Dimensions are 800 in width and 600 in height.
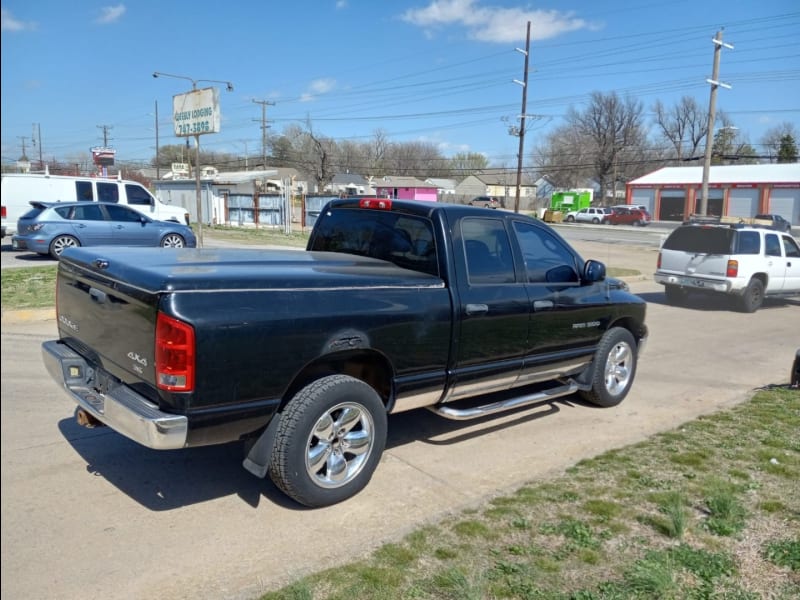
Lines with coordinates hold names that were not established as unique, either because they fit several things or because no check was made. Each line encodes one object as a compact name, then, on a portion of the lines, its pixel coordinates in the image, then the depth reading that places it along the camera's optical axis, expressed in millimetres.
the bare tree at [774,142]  64681
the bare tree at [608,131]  89062
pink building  56469
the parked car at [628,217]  57688
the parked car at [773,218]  43619
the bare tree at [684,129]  87375
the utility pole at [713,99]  25969
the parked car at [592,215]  58844
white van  18062
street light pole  19156
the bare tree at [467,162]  121875
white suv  13008
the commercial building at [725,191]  55312
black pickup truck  3406
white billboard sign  22672
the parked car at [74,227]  15023
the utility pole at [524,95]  36378
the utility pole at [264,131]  62781
